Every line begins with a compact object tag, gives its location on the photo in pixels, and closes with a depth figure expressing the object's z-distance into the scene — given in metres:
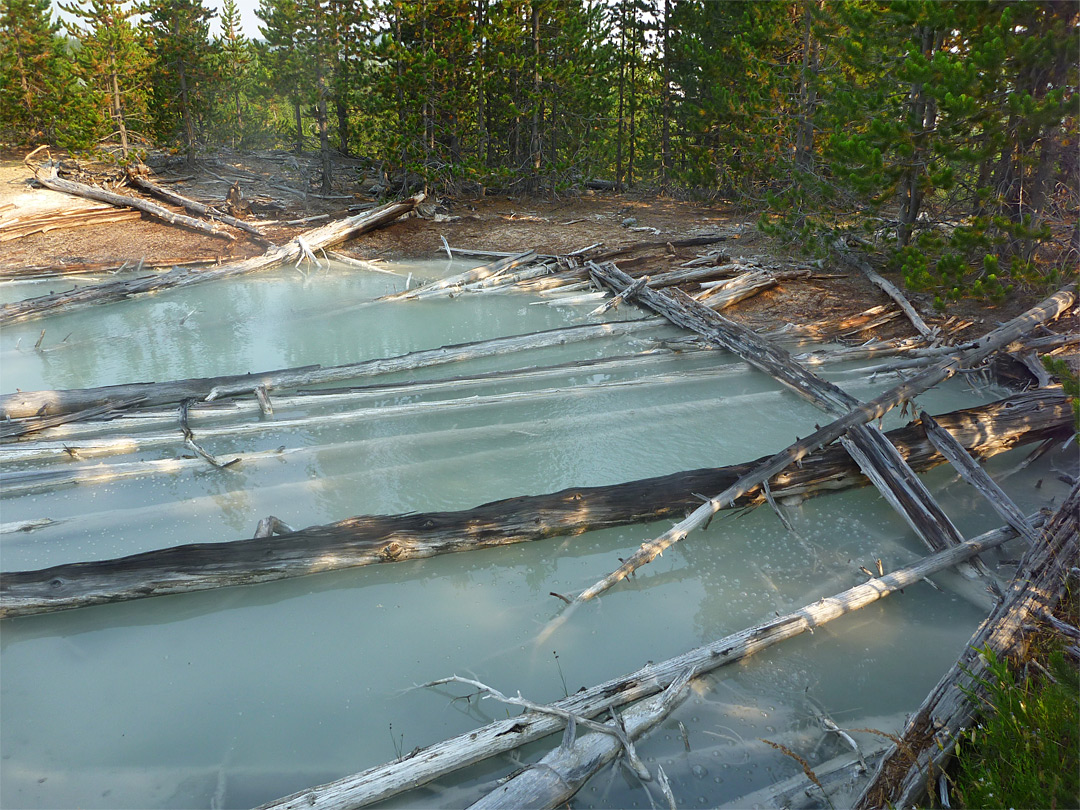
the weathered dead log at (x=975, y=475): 4.86
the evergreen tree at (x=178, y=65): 23.80
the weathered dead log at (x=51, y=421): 6.44
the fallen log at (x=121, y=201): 16.08
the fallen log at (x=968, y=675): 2.84
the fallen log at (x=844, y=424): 4.73
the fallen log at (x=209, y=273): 10.48
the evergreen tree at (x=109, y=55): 19.62
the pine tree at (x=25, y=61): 23.30
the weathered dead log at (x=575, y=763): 3.05
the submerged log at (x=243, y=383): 6.89
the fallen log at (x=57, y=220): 15.47
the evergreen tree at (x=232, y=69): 26.14
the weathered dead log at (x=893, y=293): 9.07
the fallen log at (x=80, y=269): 13.10
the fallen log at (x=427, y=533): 4.43
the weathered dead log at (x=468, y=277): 11.71
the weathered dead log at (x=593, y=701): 3.10
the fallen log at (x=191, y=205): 15.88
